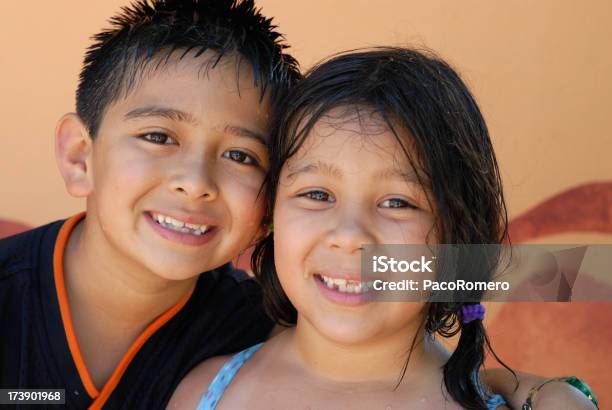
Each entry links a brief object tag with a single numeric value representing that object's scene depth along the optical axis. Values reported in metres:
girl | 1.14
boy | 1.21
